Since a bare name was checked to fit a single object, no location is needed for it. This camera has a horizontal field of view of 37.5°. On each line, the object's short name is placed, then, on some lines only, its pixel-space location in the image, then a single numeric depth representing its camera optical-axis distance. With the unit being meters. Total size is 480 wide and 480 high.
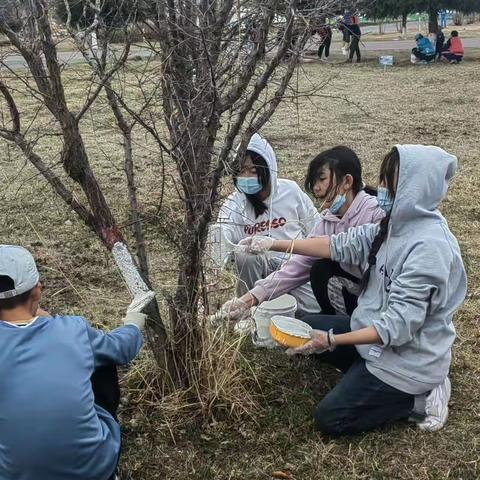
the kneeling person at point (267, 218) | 3.34
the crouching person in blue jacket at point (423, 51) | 16.60
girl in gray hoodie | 2.38
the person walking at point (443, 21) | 26.47
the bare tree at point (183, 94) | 2.19
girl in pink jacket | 2.98
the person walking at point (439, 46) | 17.03
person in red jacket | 16.34
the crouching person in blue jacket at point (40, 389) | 1.86
